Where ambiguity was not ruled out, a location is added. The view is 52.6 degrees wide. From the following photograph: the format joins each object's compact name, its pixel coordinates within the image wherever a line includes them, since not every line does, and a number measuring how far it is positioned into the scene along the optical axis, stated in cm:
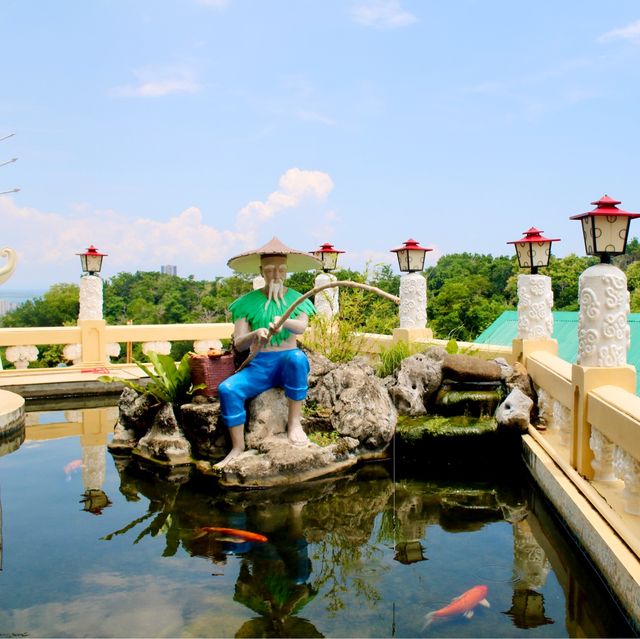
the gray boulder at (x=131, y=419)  682
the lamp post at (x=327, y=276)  1027
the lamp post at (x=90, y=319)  1170
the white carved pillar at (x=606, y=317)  464
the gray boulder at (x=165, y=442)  624
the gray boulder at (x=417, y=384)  684
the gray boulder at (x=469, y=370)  681
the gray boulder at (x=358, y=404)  632
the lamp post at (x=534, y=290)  718
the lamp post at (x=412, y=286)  895
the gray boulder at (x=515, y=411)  618
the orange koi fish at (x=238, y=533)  441
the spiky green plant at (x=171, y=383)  657
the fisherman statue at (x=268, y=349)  580
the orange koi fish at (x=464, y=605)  338
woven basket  630
